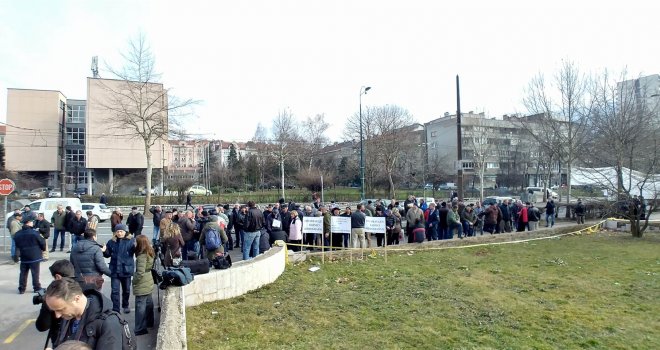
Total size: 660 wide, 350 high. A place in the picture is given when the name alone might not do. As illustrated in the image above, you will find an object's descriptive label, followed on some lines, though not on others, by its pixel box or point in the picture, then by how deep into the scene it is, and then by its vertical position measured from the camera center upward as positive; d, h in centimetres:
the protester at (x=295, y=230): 1310 -132
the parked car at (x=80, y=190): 5839 +20
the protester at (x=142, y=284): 638 -144
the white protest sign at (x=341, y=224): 1237 -109
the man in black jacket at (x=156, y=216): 1568 -97
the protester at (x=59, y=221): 1402 -98
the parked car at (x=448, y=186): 5994 -4
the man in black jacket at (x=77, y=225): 1296 -106
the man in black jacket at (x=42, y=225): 1245 -99
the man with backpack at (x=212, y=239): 910 -110
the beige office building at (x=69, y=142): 5588 +705
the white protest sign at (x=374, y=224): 1209 -109
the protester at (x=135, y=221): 1510 -111
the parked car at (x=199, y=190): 5152 -4
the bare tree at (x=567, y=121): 2878 +448
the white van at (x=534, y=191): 4569 -72
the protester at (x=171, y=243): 888 -115
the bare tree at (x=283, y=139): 4856 +616
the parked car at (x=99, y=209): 2591 -115
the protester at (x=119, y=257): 719 -114
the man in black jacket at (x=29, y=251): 875 -124
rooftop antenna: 5212 +1573
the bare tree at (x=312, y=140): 5797 +710
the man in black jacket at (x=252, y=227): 1134 -106
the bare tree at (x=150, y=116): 3176 +612
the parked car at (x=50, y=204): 2297 -69
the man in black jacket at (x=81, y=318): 292 -92
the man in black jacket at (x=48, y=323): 352 -114
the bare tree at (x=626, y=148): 1739 +176
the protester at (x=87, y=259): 650 -106
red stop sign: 1463 +20
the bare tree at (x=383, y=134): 4397 +580
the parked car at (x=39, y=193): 4391 -10
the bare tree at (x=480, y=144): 4652 +504
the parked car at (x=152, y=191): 5185 -9
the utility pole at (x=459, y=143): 2090 +216
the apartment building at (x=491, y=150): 5300 +534
